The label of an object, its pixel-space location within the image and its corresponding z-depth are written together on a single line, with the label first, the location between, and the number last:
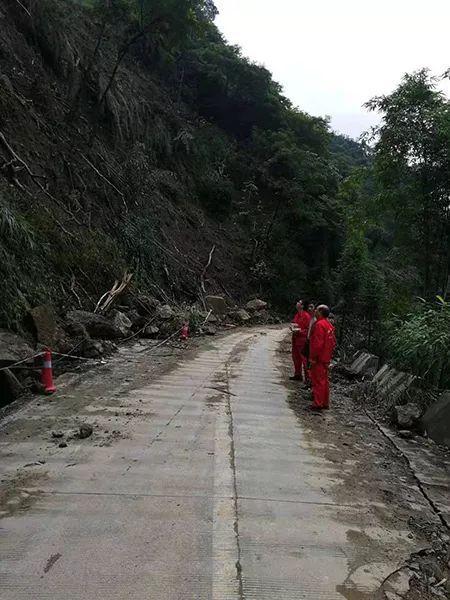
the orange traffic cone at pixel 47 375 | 7.08
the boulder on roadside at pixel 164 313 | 14.44
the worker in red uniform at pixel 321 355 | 7.32
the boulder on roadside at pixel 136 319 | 13.16
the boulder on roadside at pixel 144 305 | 14.37
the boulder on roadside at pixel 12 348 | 6.86
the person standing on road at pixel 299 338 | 9.31
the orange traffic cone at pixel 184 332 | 14.42
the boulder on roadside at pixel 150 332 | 13.06
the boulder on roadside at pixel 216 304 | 21.80
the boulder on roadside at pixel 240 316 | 23.42
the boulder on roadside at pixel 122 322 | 11.75
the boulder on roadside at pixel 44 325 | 8.30
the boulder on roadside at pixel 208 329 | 16.87
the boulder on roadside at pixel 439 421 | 5.73
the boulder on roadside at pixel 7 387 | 6.79
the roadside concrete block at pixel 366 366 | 9.45
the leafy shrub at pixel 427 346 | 6.60
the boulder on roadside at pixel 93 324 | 9.92
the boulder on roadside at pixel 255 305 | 26.80
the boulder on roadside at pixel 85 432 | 5.25
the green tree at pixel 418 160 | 10.22
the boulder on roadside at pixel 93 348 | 9.44
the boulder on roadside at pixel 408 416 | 6.23
